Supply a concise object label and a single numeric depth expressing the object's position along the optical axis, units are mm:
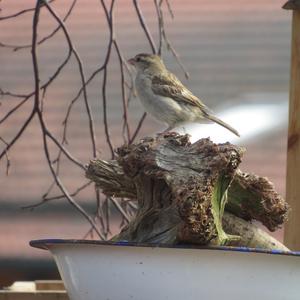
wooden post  5996
